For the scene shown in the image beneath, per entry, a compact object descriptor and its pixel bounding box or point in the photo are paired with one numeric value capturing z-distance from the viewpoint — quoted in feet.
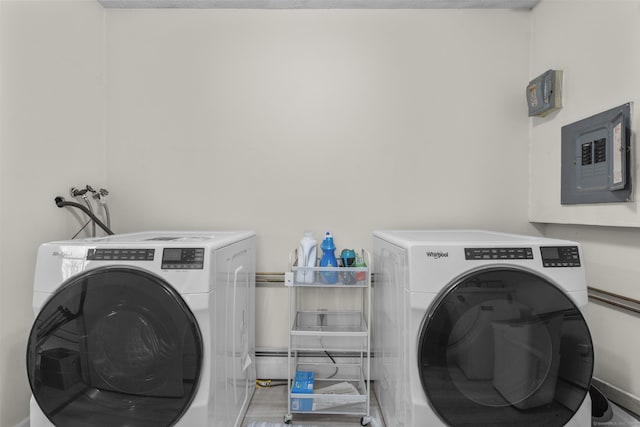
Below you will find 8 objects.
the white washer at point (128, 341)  3.96
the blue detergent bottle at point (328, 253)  5.86
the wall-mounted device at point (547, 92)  5.88
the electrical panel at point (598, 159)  4.57
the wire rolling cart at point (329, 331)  5.54
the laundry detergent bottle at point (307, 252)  5.84
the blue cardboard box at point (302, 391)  5.38
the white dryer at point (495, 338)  3.90
